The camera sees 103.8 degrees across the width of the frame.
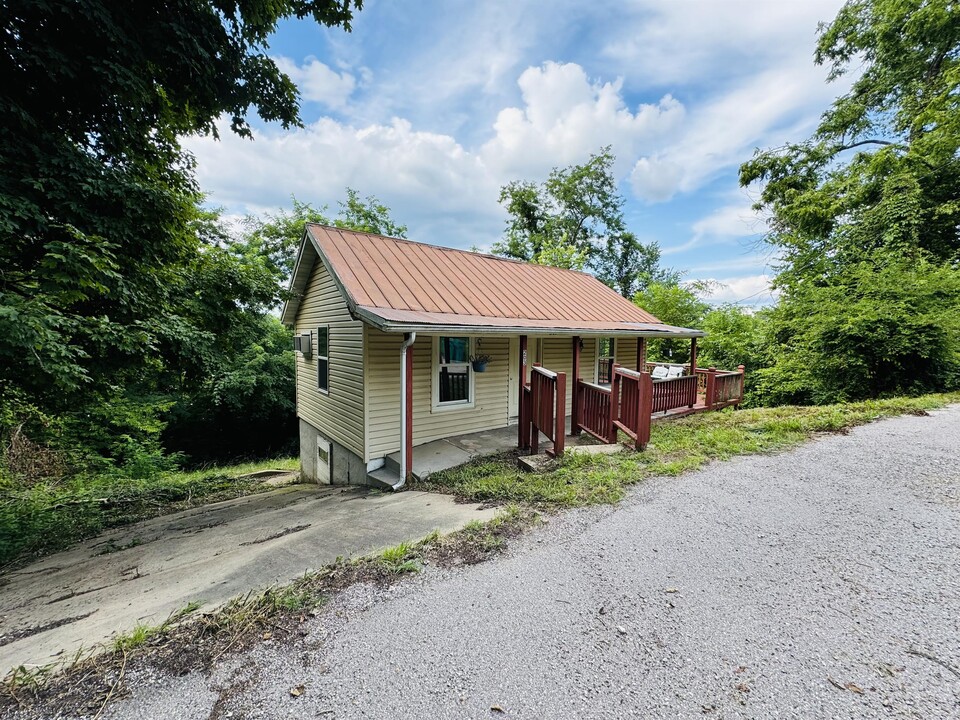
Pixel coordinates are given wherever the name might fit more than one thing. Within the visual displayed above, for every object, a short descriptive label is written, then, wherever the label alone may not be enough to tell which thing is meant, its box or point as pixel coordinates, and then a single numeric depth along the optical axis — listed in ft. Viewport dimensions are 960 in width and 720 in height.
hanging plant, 25.30
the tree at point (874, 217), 31.86
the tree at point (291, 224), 62.28
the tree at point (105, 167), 11.62
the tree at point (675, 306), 57.57
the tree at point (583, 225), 82.58
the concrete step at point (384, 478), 19.45
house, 20.86
